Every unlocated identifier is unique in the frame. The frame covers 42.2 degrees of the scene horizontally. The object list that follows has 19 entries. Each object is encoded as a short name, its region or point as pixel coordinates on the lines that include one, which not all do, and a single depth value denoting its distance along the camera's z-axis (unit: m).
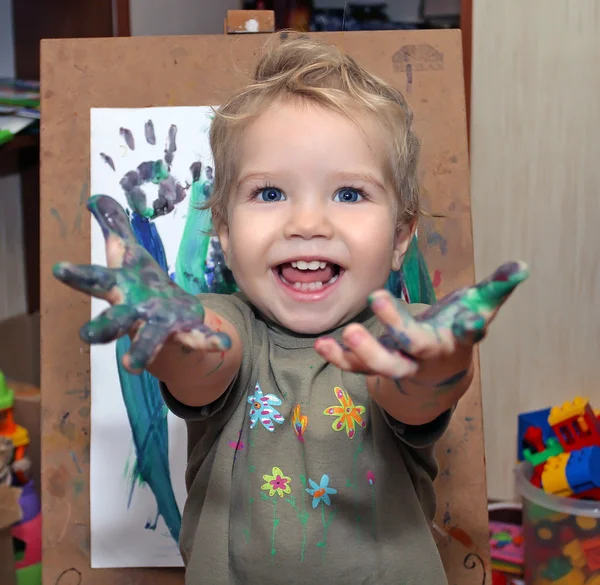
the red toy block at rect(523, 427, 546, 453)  1.78
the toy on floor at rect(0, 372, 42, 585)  1.58
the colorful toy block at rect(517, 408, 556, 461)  1.80
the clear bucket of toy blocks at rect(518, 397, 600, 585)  1.53
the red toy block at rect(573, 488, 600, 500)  1.55
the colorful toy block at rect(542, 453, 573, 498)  1.57
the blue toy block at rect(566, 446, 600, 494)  1.53
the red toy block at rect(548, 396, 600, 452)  1.67
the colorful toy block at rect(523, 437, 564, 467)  1.70
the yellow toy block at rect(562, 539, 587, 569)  1.54
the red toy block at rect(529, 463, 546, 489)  1.65
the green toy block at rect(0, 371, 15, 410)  1.60
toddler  0.96
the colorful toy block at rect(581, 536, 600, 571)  1.52
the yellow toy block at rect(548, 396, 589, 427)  1.71
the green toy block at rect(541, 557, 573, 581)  1.56
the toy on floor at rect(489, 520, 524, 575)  1.73
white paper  1.42
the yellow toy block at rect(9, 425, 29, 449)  1.61
